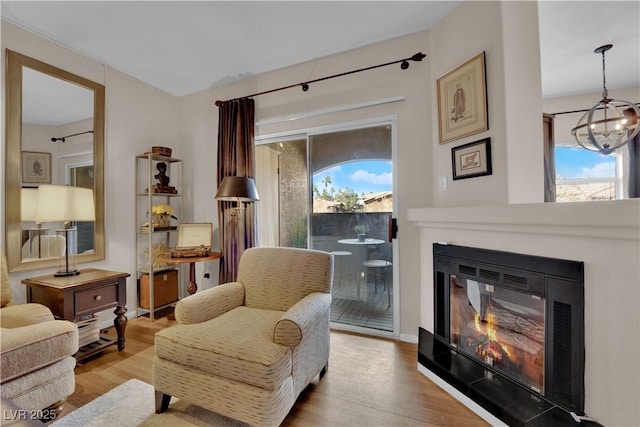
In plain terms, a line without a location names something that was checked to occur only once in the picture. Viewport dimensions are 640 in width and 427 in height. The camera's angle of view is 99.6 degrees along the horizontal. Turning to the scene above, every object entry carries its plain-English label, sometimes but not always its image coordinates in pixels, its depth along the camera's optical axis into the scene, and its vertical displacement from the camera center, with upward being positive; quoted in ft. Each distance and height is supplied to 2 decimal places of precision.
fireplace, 4.21 -2.28
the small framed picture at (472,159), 5.93 +1.27
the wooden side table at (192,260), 8.77 -1.39
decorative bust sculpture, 10.32 +1.64
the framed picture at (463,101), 6.04 +2.72
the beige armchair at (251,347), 4.27 -2.23
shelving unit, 9.51 -0.03
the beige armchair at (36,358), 4.34 -2.36
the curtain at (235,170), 9.61 +1.70
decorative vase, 10.02 -0.11
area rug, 4.82 -3.65
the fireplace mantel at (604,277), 3.57 -0.90
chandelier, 6.90 +2.19
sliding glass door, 8.47 +0.27
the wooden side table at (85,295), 6.29 -1.88
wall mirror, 6.89 +2.02
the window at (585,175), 10.69 +1.53
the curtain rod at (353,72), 7.44 +4.34
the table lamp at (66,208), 6.50 +0.28
